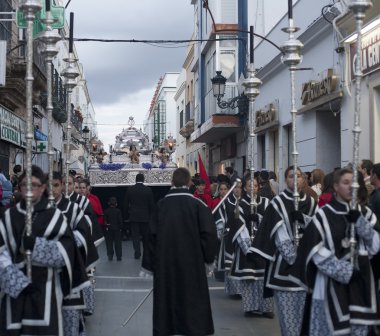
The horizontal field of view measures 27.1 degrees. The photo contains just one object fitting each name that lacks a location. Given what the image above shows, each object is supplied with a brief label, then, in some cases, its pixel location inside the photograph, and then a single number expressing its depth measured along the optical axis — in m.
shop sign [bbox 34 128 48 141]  27.17
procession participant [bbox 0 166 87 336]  5.90
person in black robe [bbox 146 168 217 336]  7.40
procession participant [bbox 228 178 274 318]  9.70
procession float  20.80
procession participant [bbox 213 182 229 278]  11.19
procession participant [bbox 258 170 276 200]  11.97
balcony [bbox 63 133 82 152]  47.59
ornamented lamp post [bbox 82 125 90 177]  35.32
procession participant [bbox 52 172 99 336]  6.64
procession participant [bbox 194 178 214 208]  14.59
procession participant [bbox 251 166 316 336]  7.63
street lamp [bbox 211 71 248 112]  22.05
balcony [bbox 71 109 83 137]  47.11
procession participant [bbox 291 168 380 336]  5.92
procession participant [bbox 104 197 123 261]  16.08
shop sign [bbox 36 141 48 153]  25.09
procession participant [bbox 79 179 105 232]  12.16
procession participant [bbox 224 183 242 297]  10.46
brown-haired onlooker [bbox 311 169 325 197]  11.02
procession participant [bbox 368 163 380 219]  7.14
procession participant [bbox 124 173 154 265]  16.02
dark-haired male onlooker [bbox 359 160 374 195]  8.69
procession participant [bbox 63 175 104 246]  8.98
